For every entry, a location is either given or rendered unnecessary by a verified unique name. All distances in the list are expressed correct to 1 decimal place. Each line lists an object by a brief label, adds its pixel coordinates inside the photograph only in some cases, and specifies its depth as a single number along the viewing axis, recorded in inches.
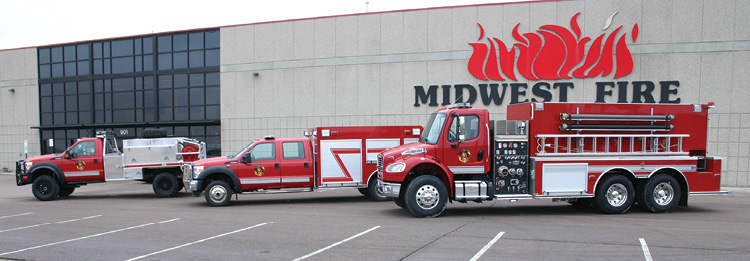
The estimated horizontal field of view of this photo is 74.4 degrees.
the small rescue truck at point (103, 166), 629.0
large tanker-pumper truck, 426.3
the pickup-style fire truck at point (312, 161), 538.0
